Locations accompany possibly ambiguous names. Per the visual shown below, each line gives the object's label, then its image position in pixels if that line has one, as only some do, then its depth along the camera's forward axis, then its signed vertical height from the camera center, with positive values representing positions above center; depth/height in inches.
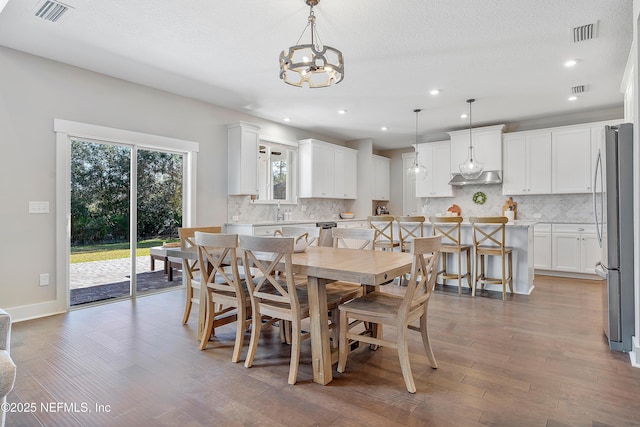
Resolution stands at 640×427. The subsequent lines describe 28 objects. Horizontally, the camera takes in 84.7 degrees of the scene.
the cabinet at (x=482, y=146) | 250.2 +51.7
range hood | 251.6 +27.1
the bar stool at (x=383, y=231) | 201.0 -8.2
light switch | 143.5 +4.8
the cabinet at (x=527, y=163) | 234.7 +36.5
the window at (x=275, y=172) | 247.0 +33.0
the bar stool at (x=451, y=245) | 179.2 -15.5
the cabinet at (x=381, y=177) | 329.1 +38.3
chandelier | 94.7 +42.5
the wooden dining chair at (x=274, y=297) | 86.5 -21.1
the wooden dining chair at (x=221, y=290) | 98.7 -22.2
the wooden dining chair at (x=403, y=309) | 84.3 -23.7
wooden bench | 187.6 -23.1
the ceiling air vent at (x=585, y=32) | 121.0 +65.0
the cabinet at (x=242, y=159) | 214.2 +36.4
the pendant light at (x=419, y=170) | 229.5 +31.2
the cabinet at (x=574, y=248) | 211.3 -19.8
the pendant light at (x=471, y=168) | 212.5 +29.5
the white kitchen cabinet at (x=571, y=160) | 221.5 +35.7
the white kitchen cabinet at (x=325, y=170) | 267.7 +38.0
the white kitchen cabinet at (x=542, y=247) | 225.8 -20.1
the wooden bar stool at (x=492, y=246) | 169.8 -15.8
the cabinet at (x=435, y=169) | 279.1 +38.1
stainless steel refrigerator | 107.4 -5.1
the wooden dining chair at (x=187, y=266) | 129.0 -17.5
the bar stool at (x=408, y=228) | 197.7 -6.8
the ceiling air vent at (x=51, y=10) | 107.9 +66.0
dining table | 79.9 -13.8
